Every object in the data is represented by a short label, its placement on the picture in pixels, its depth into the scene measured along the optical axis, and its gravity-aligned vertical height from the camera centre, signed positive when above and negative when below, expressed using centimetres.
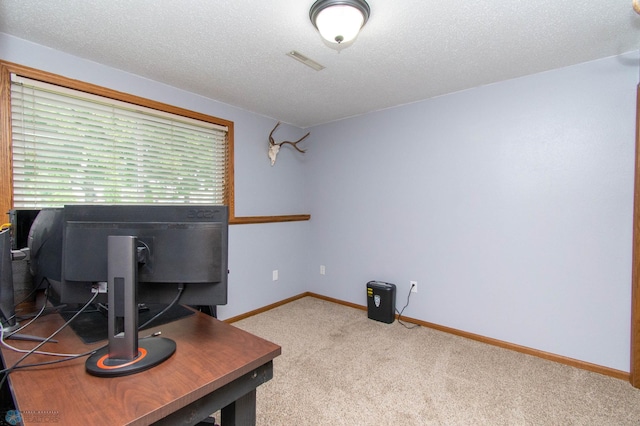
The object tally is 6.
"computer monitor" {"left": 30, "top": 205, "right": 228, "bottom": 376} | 95 -13
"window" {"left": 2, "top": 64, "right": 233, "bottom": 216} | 193 +51
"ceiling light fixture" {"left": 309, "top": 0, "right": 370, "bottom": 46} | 152 +105
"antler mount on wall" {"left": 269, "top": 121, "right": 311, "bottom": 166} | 354 +78
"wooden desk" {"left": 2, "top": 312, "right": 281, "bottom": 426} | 70 -49
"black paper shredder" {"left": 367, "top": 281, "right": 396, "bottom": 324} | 302 -97
